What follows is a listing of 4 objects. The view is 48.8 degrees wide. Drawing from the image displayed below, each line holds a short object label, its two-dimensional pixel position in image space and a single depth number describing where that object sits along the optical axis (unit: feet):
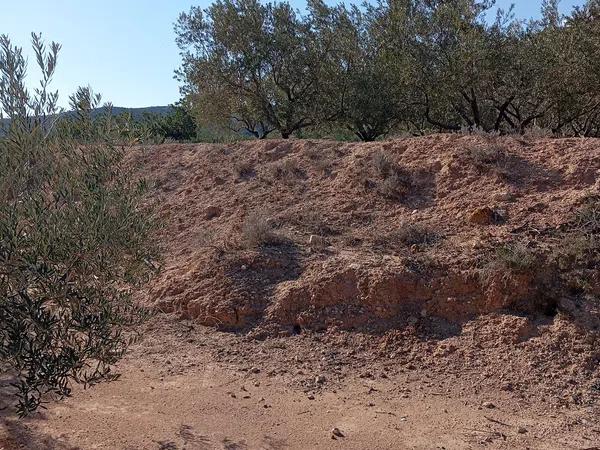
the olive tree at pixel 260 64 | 52.19
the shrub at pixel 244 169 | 39.19
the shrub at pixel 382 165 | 33.99
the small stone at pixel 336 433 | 17.13
